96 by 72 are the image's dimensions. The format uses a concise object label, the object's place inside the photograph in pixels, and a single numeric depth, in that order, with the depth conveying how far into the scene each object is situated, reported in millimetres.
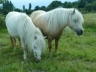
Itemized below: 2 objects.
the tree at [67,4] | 38784
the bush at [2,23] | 15302
